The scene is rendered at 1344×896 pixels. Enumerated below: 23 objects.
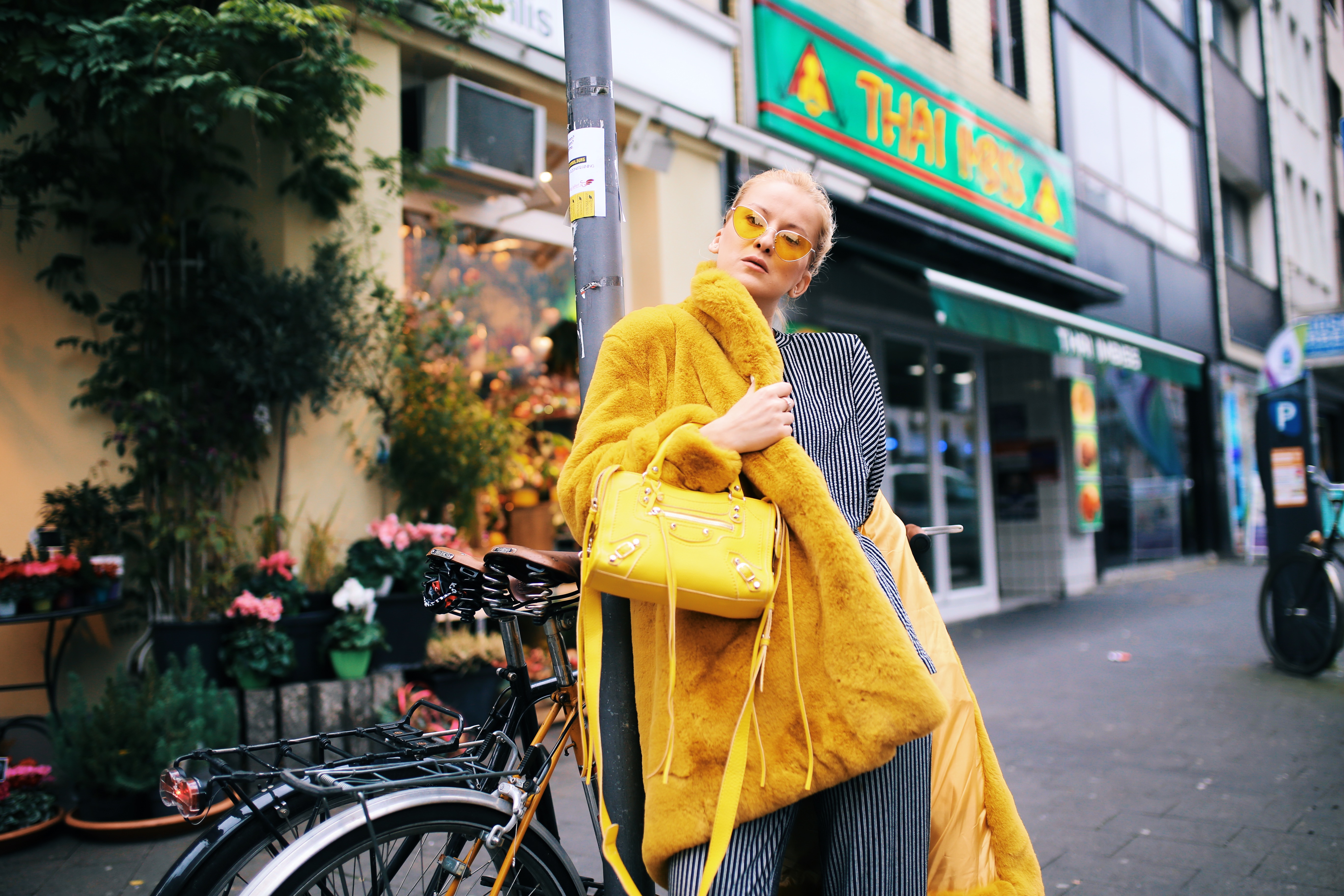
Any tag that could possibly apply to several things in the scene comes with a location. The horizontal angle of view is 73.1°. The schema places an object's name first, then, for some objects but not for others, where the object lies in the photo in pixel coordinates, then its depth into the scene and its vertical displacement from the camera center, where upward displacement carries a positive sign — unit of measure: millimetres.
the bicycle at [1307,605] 5391 -901
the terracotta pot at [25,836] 3119 -1136
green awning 6957 +1249
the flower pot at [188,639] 3707 -552
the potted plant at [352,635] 3896 -591
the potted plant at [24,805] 3172 -1056
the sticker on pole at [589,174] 1989 +690
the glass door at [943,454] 8750 +197
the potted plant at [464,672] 4227 -842
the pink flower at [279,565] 3865 -273
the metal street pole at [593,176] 1956 +686
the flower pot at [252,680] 3719 -738
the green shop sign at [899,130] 6930 +3122
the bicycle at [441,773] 1434 -477
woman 1362 -247
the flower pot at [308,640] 3873 -603
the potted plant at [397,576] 4082 -362
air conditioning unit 4844 +1996
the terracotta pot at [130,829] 3201 -1141
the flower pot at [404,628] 4102 -609
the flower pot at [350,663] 3914 -716
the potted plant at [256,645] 3678 -592
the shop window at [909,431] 8656 +426
